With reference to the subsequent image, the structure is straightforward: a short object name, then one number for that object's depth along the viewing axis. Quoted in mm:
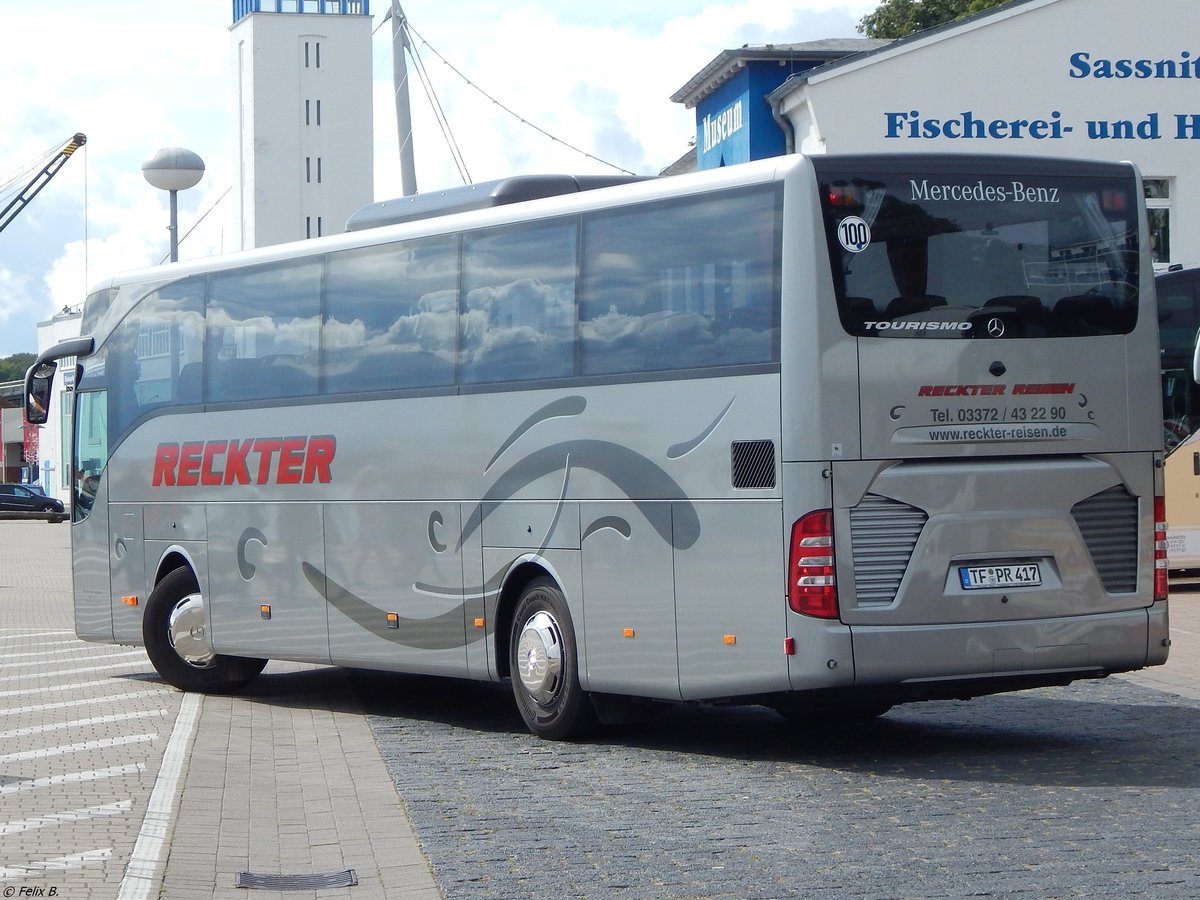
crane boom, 107438
